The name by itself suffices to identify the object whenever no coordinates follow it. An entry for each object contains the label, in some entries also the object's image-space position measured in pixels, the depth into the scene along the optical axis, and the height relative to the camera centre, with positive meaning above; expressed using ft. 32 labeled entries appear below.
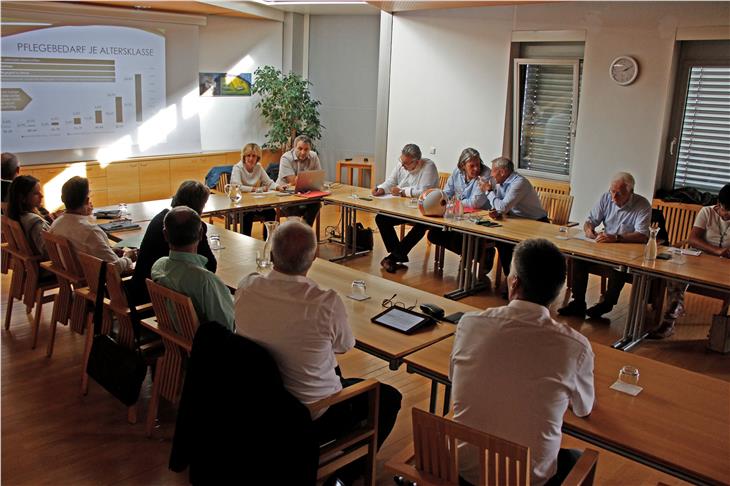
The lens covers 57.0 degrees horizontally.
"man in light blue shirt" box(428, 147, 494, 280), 21.40 -2.43
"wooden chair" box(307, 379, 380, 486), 8.88 -4.41
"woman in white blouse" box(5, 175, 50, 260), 15.23 -2.46
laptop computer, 22.90 -2.29
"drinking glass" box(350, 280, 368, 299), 12.25 -3.15
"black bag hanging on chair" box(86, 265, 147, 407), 11.58 -4.50
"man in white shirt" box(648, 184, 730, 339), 16.69 -2.68
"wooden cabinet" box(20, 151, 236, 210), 27.89 -3.12
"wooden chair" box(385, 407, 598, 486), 6.61 -3.48
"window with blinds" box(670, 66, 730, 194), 22.44 -0.03
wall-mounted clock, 23.32 +1.98
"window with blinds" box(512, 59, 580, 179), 25.84 +0.30
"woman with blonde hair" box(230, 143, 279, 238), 23.16 -2.36
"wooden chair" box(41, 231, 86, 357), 13.64 -3.50
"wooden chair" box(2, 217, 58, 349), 15.29 -3.92
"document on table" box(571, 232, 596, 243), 17.42 -2.88
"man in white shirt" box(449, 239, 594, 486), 6.99 -2.54
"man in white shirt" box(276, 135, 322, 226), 24.25 -2.03
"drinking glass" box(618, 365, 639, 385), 8.85 -3.22
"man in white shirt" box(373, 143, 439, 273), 22.65 -2.51
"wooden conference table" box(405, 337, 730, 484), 7.23 -3.38
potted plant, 33.76 +0.31
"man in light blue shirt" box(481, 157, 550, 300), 19.99 -2.28
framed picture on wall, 33.37 +1.25
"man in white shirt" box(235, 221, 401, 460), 8.48 -2.58
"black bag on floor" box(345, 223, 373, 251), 24.82 -4.45
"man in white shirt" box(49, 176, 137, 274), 13.75 -2.55
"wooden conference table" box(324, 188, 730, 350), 14.89 -3.03
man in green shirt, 10.75 -2.64
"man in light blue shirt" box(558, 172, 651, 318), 17.42 -2.66
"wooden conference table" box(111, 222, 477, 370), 10.07 -3.24
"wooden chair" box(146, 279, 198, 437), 10.36 -3.64
